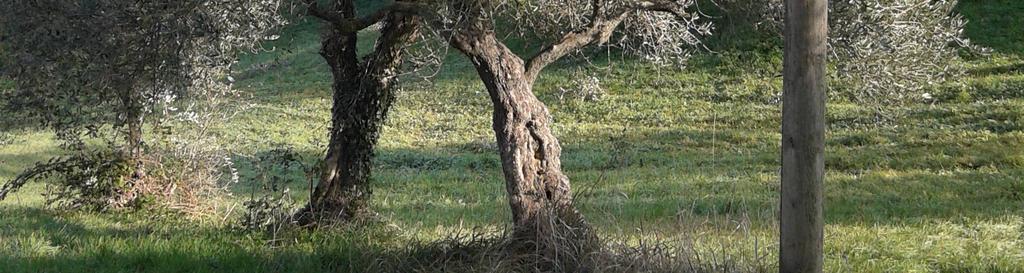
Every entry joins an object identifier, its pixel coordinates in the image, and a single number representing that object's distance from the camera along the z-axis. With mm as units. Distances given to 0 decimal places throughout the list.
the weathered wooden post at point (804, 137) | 5543
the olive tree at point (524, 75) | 7352
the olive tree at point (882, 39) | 7816
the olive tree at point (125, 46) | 7367
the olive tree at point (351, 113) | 9016
